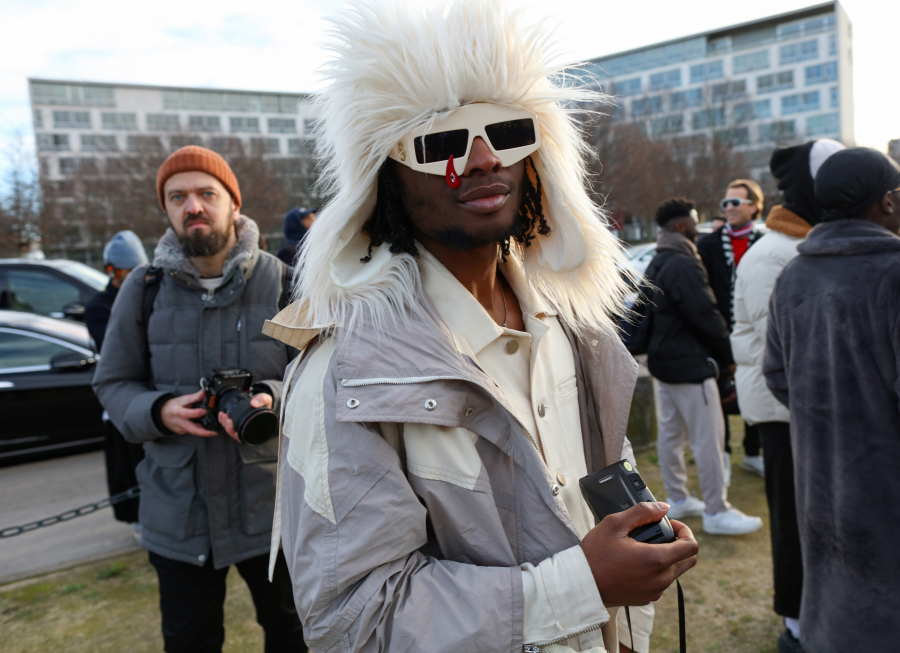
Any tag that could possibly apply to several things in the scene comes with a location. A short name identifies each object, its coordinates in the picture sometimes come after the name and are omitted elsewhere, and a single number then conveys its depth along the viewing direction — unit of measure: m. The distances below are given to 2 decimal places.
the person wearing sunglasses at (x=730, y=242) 5.13
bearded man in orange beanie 2.18
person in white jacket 2.75
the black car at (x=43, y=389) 5.87
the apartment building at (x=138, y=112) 59.03
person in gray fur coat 1.99
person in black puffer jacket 3.86
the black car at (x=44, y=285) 7.10
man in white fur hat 1.08
